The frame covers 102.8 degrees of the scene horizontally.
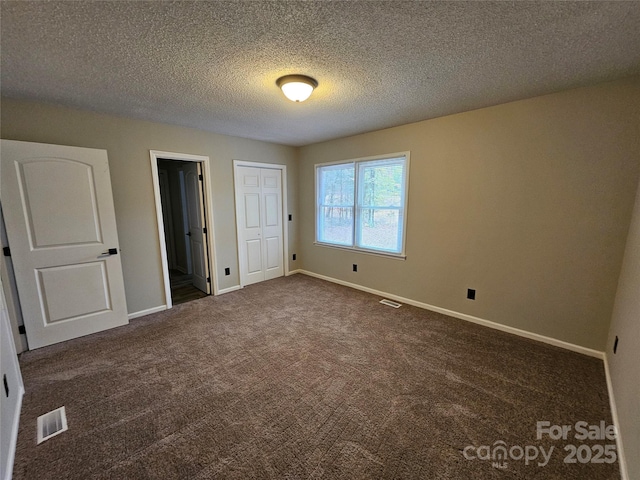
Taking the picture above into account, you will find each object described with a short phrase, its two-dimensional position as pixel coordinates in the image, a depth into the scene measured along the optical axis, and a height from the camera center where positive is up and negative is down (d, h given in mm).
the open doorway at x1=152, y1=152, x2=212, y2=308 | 3873 -499
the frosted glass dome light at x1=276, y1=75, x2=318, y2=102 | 2045 +912
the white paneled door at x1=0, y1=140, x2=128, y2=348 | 2410 -389
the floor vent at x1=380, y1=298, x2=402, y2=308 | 3584 -1472
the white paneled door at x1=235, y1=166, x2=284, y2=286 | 4254 -409
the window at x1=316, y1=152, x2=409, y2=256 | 3627 -69
